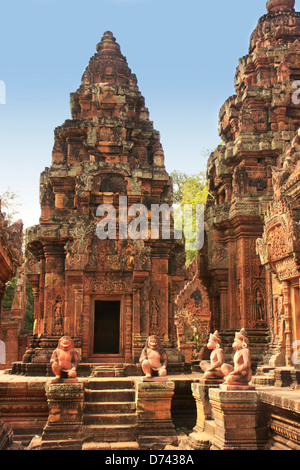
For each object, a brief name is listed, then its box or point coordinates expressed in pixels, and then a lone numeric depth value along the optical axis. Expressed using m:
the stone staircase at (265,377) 10.28
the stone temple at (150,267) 9.52
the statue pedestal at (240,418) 7.78
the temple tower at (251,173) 14.08
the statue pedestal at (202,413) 8.61
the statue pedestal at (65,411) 9.41
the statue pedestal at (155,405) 9.94
